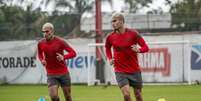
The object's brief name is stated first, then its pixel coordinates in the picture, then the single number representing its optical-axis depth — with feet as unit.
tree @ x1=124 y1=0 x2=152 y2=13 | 219.41
